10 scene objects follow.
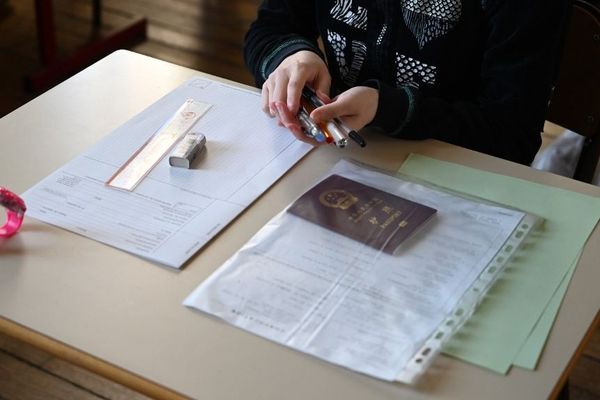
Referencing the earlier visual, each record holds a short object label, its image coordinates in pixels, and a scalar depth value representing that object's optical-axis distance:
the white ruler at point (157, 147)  1.43
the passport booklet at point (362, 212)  1.34
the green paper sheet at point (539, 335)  1.19
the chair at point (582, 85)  1.73
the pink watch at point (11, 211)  1.33
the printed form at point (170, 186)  1.34
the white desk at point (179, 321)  1.17
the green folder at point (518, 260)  1.21
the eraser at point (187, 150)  1.44
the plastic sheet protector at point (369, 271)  1.22
